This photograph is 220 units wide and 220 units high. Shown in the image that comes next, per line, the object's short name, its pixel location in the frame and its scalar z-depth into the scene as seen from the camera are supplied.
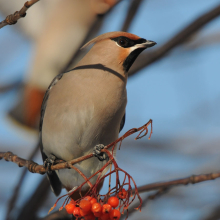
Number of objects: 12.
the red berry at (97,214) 4.75
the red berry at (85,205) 4.82
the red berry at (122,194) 4.93
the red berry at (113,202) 4.81
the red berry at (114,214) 4.69
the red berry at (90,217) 4.97
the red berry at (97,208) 4.71
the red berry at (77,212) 4.98
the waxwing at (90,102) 7.01
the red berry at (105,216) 4.76
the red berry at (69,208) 5.02
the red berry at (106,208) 4.71
